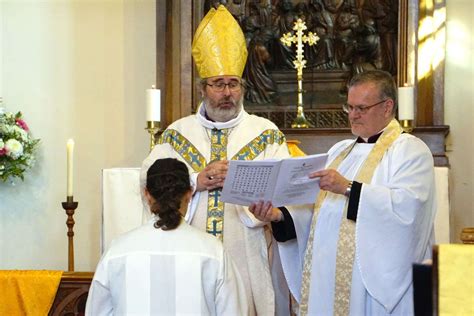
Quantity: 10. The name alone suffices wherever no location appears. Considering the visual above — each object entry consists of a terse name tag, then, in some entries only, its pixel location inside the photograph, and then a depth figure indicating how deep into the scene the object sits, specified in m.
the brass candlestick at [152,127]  5.61
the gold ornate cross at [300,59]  6.43
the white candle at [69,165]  5.27
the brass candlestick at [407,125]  5.63
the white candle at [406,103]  5.63
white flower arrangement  6.69
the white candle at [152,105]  5.69
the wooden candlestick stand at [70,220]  5.24
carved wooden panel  6.45
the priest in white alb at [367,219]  3.85
